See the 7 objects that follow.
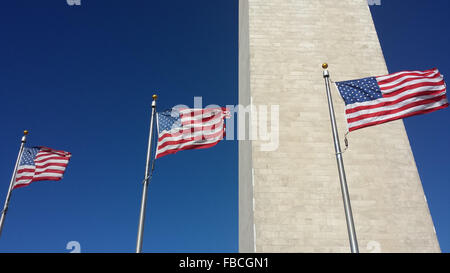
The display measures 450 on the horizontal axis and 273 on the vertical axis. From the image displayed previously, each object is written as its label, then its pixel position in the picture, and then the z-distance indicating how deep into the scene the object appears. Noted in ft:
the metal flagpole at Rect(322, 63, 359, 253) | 27.61
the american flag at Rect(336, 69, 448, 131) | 31.83
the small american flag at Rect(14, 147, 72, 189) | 44.57
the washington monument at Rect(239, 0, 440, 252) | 49.88
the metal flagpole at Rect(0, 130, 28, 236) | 40.89
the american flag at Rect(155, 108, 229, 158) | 35.22
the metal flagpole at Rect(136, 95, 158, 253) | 29.70
